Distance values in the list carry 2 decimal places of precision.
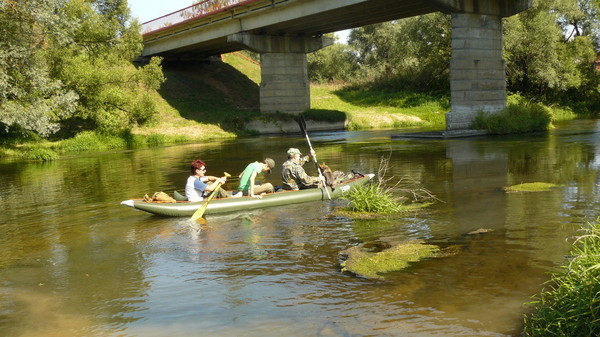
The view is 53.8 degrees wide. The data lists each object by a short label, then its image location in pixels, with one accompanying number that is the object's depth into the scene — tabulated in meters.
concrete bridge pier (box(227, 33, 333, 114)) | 41.56
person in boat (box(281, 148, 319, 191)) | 13.12
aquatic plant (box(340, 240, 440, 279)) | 7.64
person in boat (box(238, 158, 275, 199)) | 12.57
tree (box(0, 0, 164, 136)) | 24.22
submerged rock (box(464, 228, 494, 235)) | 9.28
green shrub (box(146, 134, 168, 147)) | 37.62
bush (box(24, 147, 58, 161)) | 29.48
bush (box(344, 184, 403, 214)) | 11.18
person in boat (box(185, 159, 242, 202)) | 12.25
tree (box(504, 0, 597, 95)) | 44.34
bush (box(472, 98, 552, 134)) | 30.55
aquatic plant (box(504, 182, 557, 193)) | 12.95
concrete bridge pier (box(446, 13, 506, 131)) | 29.70
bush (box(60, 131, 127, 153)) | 33.59
